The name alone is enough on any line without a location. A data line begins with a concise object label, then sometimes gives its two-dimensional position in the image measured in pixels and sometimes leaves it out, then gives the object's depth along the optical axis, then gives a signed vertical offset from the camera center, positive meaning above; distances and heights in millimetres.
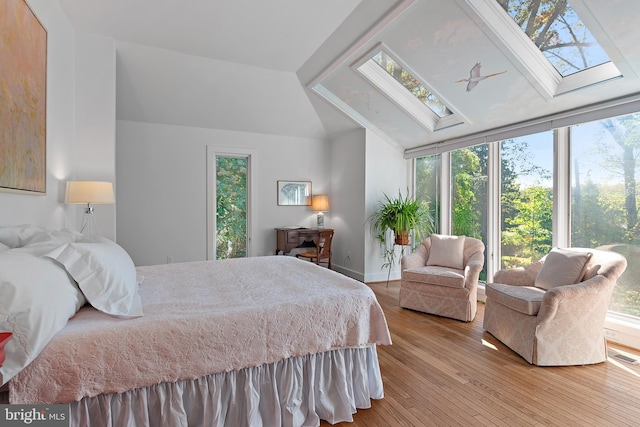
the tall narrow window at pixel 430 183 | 4859 +529
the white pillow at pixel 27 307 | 1058 -331
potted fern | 4543 -87
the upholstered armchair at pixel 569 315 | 2406 -771
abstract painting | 1684 +696
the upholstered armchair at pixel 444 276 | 3398 -673
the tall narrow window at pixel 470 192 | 4148 +335
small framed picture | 5645 +411
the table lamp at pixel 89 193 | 2637 +189
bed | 1276 -643
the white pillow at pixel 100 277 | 1439 -305
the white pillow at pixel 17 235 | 1592 -109
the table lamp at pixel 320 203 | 5719 +230
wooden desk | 5241 -351
